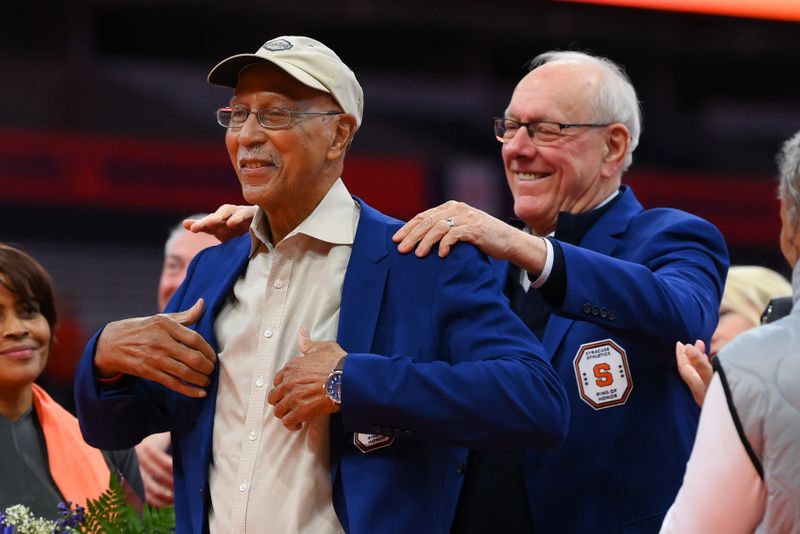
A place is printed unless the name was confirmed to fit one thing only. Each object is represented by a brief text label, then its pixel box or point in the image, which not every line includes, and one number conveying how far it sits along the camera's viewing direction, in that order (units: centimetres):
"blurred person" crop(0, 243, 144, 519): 675
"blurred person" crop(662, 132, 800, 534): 376
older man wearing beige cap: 461
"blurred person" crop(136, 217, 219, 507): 822
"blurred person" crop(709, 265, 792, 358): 895
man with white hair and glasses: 549
